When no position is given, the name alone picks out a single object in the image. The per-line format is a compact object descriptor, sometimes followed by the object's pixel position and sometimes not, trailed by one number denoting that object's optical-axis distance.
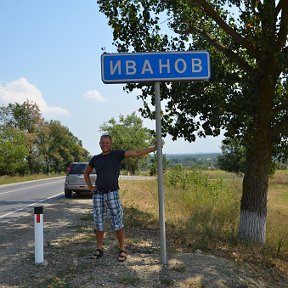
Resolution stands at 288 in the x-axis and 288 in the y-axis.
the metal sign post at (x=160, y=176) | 5.90
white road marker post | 6.17
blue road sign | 5.93
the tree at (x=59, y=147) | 78.00
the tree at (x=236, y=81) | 8.70
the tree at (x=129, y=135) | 69.69
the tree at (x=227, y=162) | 72.01
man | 6.17
